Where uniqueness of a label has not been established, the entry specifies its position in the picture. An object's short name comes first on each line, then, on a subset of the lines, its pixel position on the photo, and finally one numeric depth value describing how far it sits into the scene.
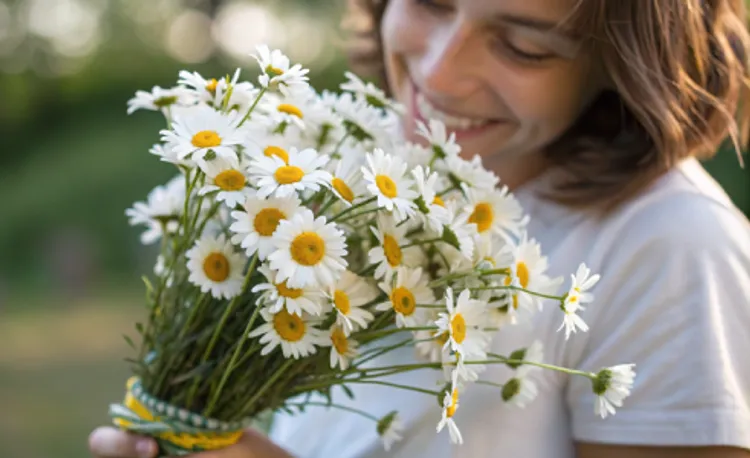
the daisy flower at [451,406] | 0.82
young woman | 0.91
